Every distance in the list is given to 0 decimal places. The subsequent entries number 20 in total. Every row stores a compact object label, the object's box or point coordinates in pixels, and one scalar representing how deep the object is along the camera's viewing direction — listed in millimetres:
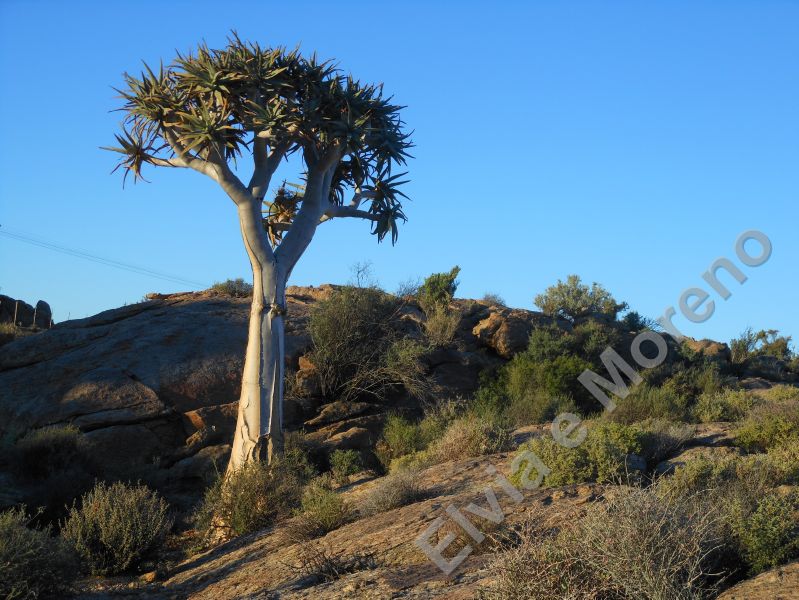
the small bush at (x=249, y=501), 11703
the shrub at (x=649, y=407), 15375
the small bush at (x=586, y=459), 9664
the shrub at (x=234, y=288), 20430
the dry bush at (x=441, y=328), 18797
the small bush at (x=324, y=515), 10172
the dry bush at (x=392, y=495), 10305
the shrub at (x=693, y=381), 18767
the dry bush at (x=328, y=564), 8414
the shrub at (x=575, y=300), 23984
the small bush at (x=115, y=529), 10828
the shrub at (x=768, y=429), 11695
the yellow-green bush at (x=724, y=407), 15055
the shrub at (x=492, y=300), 23442
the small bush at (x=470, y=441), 12516
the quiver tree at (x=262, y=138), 13727
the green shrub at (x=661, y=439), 11195
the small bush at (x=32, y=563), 8547
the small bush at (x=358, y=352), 17234
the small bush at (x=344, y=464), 13688
